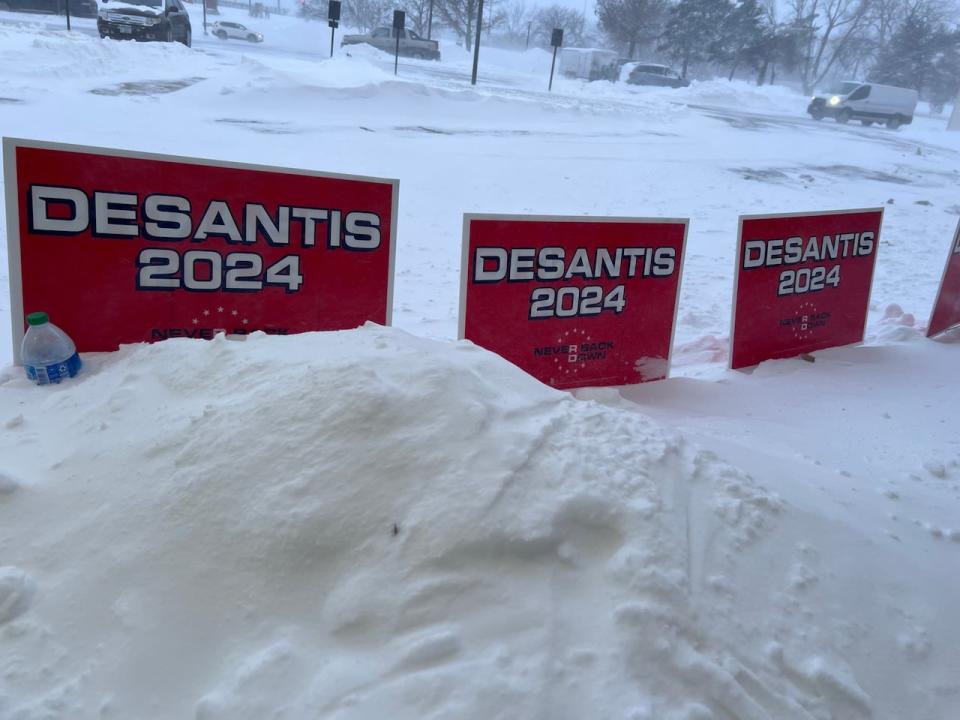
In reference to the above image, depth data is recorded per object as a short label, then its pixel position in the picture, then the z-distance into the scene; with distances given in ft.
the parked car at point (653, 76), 86.07
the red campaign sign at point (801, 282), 12.87
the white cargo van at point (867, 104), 73.10
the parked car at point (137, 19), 49.83
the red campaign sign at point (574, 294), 10.66
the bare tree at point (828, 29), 89.04
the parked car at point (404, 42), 70.49
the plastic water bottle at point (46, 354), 9.07
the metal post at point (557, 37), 62.64
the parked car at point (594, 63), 88.43
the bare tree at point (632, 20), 92.09
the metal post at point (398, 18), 50.55
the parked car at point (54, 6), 60.13
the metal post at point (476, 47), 51.75
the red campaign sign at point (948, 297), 15.66
